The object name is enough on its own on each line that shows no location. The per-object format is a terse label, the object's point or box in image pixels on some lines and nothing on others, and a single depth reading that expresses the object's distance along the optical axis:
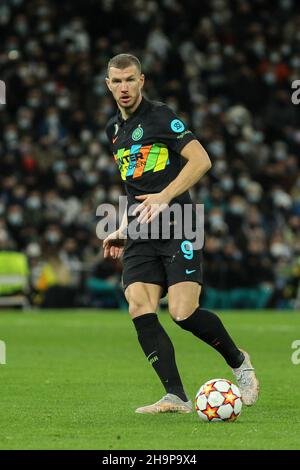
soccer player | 16.36
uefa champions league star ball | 15.39
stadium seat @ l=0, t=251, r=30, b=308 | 47.47
